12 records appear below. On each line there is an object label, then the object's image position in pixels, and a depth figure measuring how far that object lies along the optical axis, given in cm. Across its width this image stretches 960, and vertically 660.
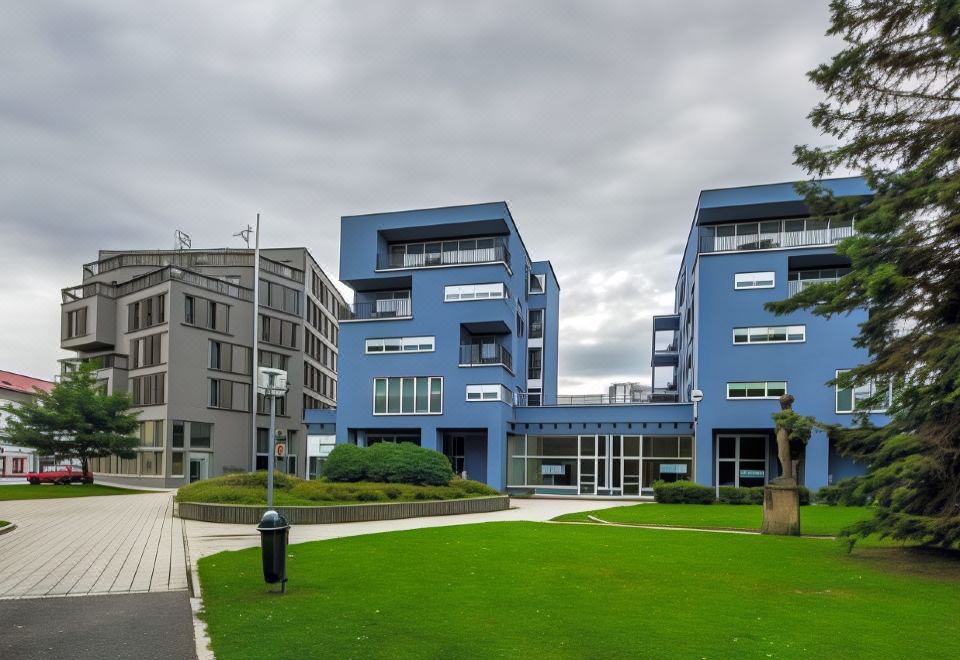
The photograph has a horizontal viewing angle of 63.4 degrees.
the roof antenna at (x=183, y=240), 6957
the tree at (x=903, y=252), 1275
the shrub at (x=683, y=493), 3431
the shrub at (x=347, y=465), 3070
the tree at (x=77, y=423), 4203
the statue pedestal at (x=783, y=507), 1939
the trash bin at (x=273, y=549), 1046
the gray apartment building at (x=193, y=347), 5338
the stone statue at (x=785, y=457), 1897
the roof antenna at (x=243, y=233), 7031
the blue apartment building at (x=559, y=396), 3941
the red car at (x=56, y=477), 4931
